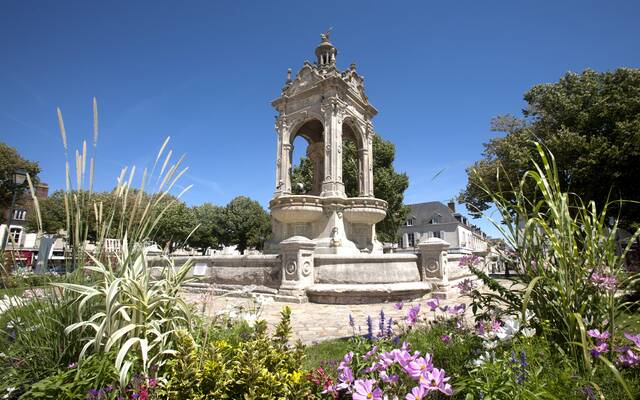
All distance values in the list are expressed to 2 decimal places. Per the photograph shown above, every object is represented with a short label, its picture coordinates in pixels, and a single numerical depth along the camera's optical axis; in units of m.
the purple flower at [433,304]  3.06
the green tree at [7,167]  24.02
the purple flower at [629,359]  2.05
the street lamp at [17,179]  9.04
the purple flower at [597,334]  2.03
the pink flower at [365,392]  1.60
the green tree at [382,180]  25.75
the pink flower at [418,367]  1.63
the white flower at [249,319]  3.62
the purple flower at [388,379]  1.74
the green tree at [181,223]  34.37
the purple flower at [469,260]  3.30
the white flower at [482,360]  1.96
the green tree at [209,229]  40.75
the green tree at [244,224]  40.94
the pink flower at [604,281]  2.09
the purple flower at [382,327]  2.87
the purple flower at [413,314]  2.81
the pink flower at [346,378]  1.87
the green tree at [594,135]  14.11
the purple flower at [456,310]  2.96
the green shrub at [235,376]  1.92
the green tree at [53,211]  25.69
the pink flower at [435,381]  1.57
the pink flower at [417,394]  1.53
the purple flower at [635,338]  2.06
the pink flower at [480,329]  2.42
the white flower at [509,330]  2.07
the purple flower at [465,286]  2.95
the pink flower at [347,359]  2.06
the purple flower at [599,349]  1.92
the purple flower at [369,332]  2.81
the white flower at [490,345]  2.10
